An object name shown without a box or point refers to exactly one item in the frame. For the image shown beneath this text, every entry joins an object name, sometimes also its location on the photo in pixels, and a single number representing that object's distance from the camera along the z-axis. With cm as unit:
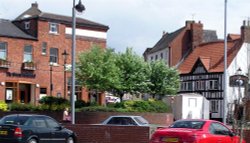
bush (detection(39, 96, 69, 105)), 4919
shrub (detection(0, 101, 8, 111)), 4785
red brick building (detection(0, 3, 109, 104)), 6188
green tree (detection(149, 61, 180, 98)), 6462
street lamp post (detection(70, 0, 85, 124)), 2967
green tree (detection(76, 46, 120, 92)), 5609
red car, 1927
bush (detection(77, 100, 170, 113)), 4828
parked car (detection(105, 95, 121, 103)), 7899
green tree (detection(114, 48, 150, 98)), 6050
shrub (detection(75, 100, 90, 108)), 5134
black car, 2399
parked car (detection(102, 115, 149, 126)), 3320
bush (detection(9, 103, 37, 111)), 4783
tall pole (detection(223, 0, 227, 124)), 4079
